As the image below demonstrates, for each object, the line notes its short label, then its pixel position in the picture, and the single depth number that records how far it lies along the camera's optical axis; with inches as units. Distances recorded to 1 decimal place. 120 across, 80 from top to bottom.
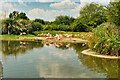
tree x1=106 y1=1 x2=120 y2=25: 483.2
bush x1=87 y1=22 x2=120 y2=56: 442.0
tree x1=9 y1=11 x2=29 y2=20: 1879.1
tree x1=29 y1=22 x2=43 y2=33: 1363.2
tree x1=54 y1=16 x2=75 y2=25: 2037.0
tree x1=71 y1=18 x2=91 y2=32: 1432.7
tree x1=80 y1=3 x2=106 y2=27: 1678.4
